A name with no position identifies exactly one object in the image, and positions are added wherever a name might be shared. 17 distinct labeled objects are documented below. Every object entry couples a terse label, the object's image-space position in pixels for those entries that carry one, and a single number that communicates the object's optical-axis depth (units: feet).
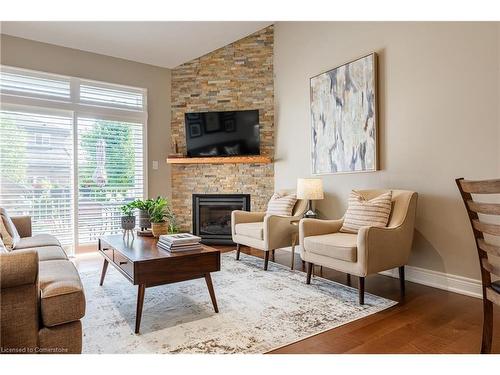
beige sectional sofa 4.76
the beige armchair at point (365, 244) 8.35
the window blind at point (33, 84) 13.82
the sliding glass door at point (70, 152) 13.85
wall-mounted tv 16.26
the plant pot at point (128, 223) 9.63
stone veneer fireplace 16.40
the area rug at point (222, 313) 6.36
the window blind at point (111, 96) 15.74
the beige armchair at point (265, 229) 11.65
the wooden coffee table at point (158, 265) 6.97
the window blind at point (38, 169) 13.66
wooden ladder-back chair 4.88
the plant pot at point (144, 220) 10.00
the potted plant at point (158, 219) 9.71
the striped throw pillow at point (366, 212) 9.49
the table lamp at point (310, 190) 12.48
